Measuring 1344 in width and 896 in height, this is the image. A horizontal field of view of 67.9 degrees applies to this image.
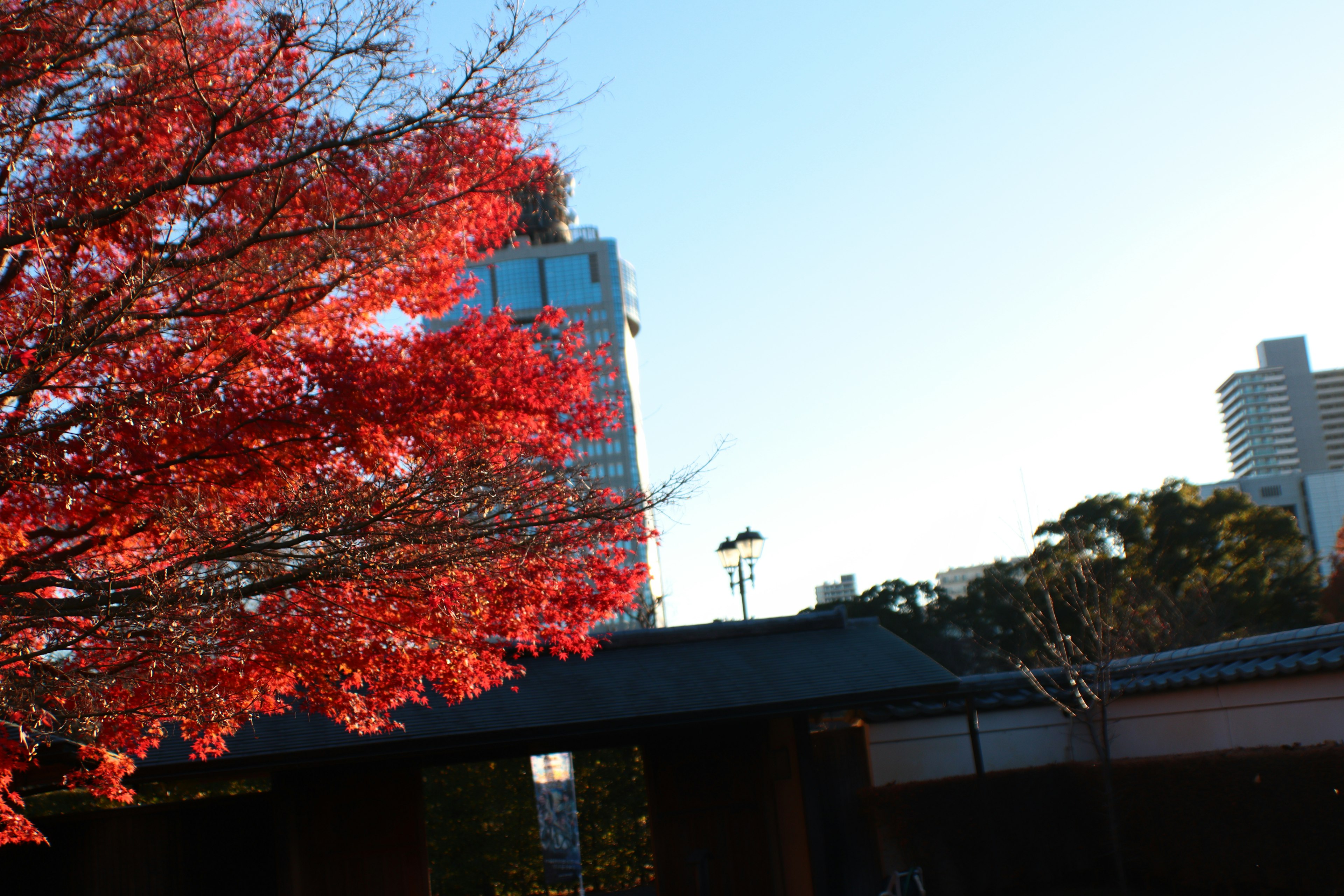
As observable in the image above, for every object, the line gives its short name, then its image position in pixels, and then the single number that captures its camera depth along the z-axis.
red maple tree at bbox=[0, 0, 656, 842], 5.05
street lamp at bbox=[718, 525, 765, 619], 13.62
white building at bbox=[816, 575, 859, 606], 156.12
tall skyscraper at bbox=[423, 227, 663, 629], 112.56
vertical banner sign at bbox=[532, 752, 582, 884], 12.88
